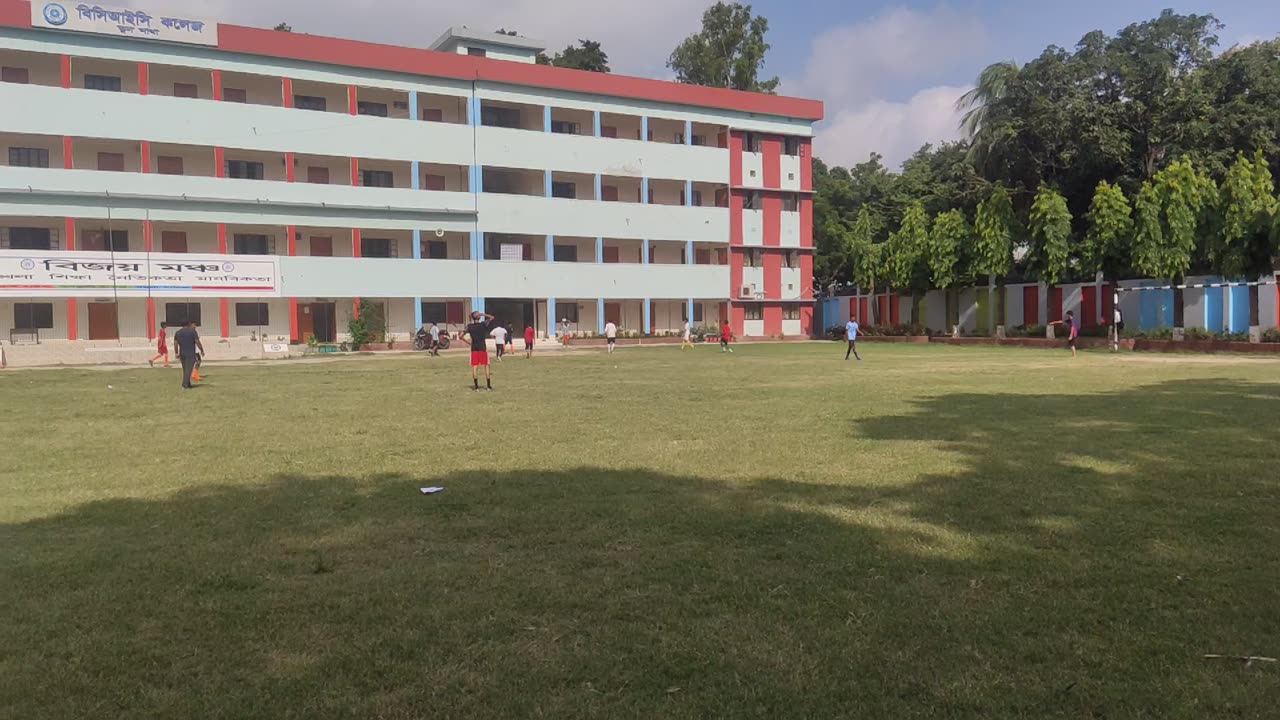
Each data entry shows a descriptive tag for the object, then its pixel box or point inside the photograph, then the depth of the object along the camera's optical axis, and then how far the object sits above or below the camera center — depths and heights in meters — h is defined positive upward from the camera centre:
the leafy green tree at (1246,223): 31.25 +3.61
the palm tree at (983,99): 44.12 +12.18
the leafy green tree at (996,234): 40.91 +4.43
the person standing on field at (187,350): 19.00 -0.23
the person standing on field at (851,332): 29.32 -0.15
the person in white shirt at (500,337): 30.28 -0.11
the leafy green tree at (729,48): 60.34 +20.23
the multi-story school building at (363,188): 36.84 +7.43
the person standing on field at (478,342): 17.95 -0.16
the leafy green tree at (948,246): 43.34 +4.11
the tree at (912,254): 46.09 +4.00
